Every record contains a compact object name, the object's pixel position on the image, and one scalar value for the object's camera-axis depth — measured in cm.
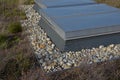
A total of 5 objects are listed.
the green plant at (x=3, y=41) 446
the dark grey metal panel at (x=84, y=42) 409
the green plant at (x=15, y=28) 514
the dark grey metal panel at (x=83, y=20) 400
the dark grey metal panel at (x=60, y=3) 578
